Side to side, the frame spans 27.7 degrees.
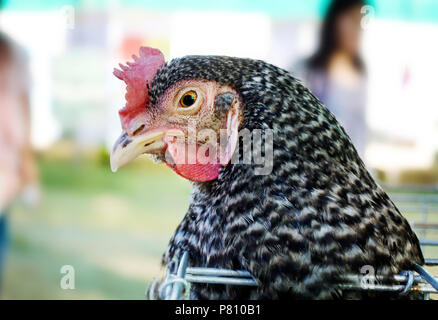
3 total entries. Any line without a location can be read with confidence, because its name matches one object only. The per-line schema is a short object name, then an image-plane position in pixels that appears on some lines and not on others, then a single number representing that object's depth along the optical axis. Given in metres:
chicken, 0.40
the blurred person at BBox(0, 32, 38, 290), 0.99
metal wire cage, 0.39
